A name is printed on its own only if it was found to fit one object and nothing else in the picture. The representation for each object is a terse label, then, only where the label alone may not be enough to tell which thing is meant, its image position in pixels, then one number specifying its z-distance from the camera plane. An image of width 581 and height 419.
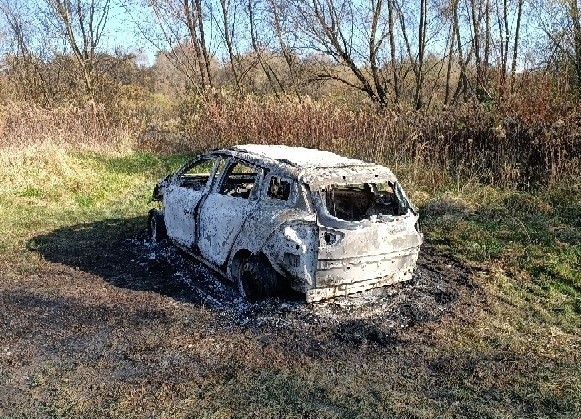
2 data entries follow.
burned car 5.15
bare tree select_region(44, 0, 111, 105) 20.83
